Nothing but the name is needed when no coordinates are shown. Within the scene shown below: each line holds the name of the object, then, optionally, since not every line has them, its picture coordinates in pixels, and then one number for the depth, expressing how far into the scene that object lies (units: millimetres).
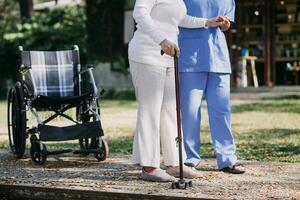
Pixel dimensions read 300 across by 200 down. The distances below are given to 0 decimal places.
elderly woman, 5264
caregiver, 5854
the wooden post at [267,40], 18538
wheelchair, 6542
